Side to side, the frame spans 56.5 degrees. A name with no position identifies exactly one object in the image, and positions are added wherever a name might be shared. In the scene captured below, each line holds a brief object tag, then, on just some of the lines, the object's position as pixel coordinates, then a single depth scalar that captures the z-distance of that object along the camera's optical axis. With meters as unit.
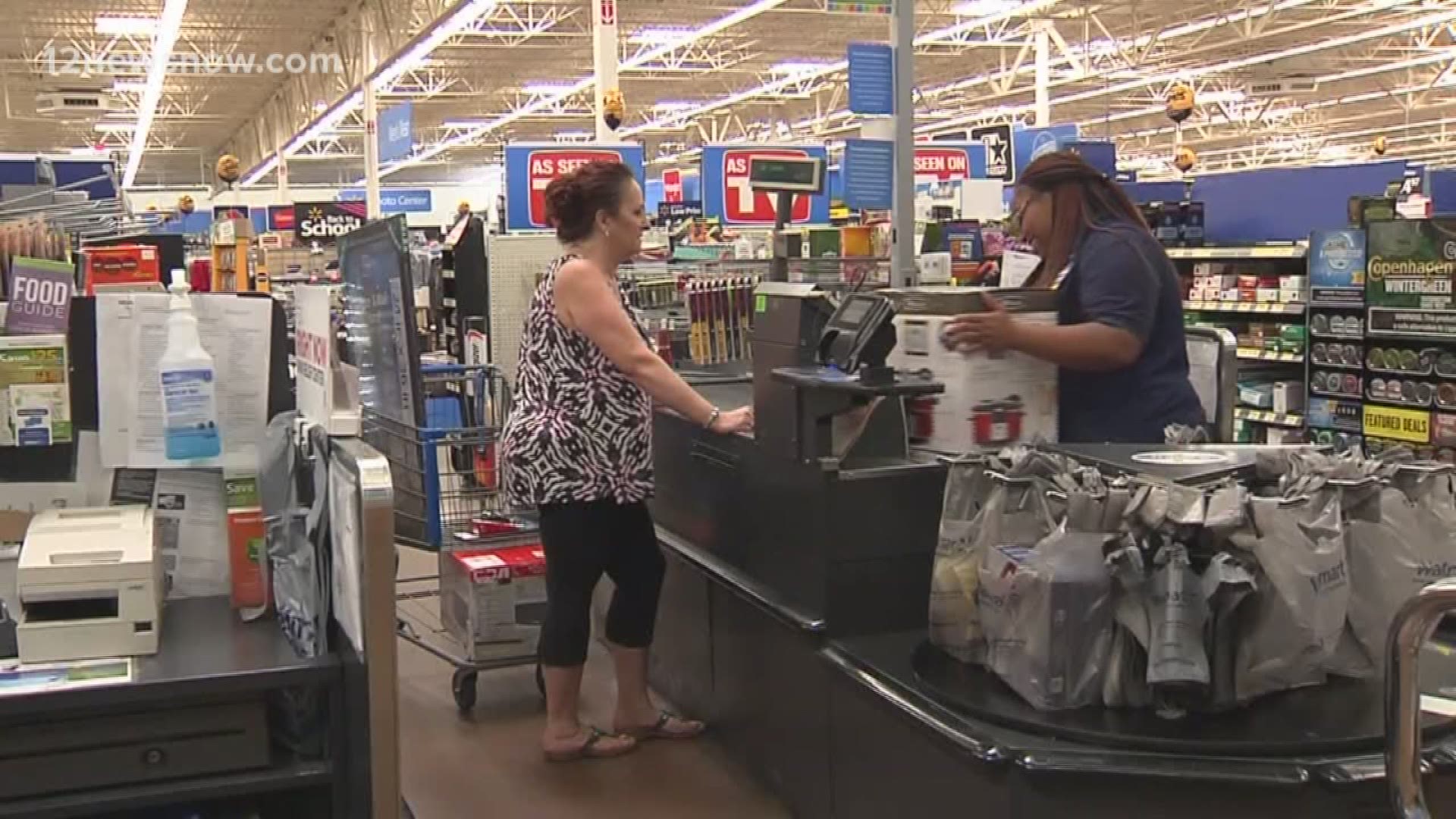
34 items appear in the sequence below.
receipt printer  2.07
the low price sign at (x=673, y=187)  17.03
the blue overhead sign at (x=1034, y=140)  11.59
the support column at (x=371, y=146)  16.20
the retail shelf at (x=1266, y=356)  7.25
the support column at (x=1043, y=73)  14.54
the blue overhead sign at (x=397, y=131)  14.91
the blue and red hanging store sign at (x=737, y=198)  9.70
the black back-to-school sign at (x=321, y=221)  16.33
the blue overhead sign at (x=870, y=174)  5.83
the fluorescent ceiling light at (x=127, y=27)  15.92
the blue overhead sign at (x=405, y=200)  21.98
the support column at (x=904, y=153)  5.04
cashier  2.96
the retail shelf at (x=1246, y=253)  7.26
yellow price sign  6.32
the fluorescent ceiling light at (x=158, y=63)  12.13
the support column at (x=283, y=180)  22.86
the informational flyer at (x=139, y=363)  2.38
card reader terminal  2.76
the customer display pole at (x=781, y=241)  4.84
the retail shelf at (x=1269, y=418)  7.33
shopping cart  4.13
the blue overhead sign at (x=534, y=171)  8.77
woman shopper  3.47
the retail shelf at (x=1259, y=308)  7.20
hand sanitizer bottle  2.32
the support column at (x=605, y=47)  11.80
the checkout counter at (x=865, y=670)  2.18
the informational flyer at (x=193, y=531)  2.43
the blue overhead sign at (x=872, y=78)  5.75
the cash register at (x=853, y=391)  2.76
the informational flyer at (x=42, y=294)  2.38
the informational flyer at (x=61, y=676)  1.96
